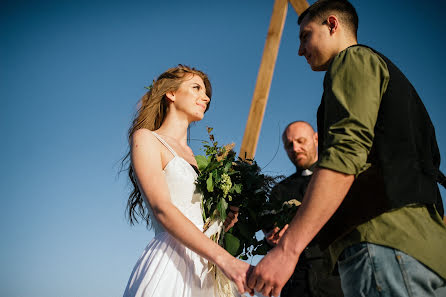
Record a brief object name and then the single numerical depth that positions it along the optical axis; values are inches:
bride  62.0
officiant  94.5
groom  42.0
